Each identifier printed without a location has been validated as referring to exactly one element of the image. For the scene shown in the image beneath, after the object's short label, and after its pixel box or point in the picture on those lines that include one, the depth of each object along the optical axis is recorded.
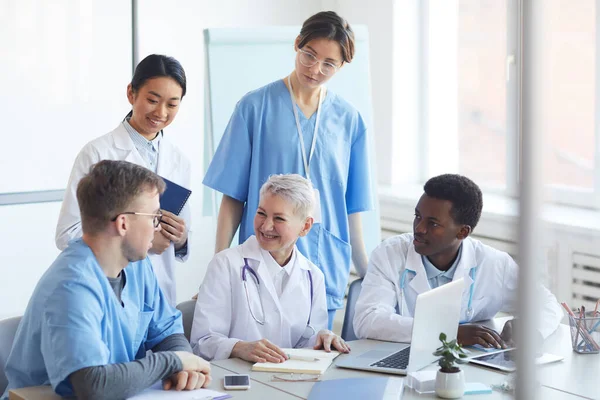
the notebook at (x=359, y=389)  2.99
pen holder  3.33
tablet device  3.21
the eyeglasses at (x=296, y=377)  3.10
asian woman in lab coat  3.53
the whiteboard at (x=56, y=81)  4.65
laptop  3.04
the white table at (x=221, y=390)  2.93
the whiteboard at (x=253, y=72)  4.56
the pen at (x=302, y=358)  3.23
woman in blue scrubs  3.83
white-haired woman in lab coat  3.49
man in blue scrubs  2.89
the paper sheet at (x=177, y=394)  2.96
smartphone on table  3.04
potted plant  2.99
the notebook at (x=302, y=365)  3.15
